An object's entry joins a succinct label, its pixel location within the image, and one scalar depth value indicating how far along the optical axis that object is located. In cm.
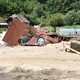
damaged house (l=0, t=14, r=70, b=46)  1669
